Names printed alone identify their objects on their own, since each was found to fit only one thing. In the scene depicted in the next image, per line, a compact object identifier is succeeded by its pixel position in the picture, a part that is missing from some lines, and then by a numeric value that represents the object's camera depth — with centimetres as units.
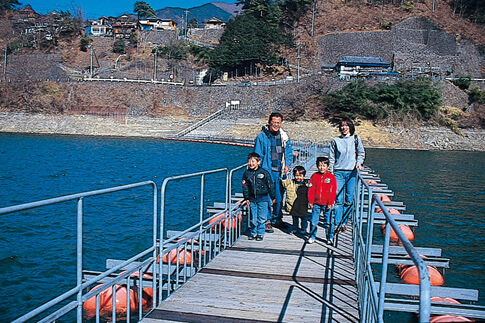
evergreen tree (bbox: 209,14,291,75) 6875
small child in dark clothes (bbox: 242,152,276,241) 739
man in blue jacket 777
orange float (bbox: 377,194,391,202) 1544
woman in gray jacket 806
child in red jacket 756
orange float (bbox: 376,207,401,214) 1311
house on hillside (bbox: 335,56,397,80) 5867
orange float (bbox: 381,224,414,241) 1160
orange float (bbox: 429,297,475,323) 562
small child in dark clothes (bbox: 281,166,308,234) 838
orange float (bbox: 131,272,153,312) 690
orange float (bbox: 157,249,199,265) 859
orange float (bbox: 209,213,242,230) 753
